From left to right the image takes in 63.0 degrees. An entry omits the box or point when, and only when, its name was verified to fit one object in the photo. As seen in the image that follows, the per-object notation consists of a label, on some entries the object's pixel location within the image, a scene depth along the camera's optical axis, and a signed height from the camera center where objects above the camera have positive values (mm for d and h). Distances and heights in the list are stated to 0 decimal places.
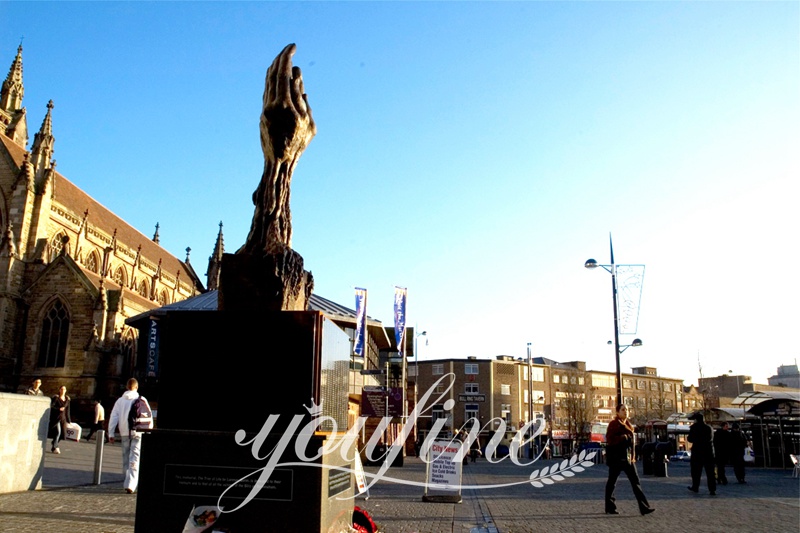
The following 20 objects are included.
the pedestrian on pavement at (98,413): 23772 -777
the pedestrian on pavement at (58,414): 18719 -669
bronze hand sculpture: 6535 +1887
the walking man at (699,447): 14062 -964
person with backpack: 10742 -499
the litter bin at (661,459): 20797 -1818
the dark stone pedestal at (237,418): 5492 -204
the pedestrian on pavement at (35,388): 17305 +89
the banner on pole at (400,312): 35812 +4588
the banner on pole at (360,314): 30719 +3837
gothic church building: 40438 +5780
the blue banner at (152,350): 36366 +2369
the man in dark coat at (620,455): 10109 -864
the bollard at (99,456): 12039 -1176
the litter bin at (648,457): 22750 -1969
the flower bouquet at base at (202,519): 5332 -1008
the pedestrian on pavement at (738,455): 17500 -1416
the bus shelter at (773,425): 25844 -962
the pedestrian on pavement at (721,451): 17172 -1259
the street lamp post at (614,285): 20359 +3641
